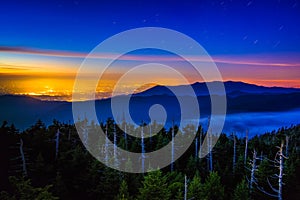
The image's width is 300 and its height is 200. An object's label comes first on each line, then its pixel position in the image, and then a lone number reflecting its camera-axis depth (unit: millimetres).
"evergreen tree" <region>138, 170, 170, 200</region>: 22859
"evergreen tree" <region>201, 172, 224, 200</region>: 26234
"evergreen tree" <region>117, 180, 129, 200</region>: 23755
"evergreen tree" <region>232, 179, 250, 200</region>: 25734
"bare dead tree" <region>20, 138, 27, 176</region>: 25828
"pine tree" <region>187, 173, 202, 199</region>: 24906
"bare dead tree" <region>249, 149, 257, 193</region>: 29656
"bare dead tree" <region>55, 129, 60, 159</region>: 33656
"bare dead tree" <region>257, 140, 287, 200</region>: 19173
